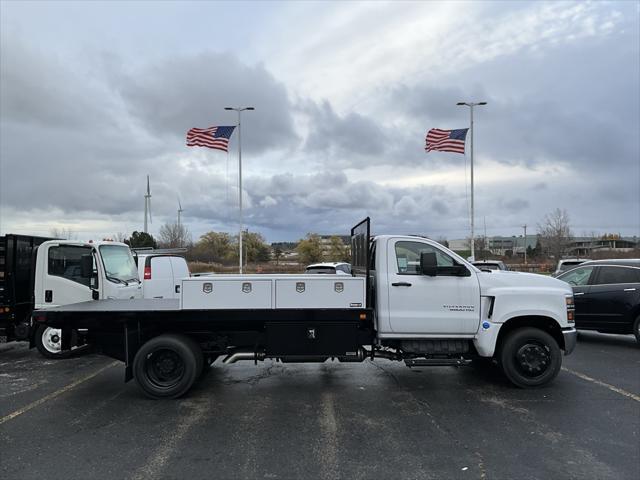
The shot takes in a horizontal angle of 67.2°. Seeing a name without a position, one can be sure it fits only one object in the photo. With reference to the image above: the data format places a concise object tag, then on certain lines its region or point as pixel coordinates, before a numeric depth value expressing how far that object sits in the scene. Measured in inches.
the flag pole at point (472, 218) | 1291.1
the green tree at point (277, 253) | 2930.1
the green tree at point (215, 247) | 2915.4
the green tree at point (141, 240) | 1893.7
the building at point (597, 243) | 3267.7
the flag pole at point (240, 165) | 1408.7
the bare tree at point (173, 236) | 3002.0
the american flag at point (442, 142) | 1059.3
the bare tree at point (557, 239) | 2363.9
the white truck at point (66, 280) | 349.7
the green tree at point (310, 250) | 2169.0
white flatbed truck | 250.8
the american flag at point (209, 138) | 1108.5
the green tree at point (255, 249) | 2992.1
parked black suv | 388.8
